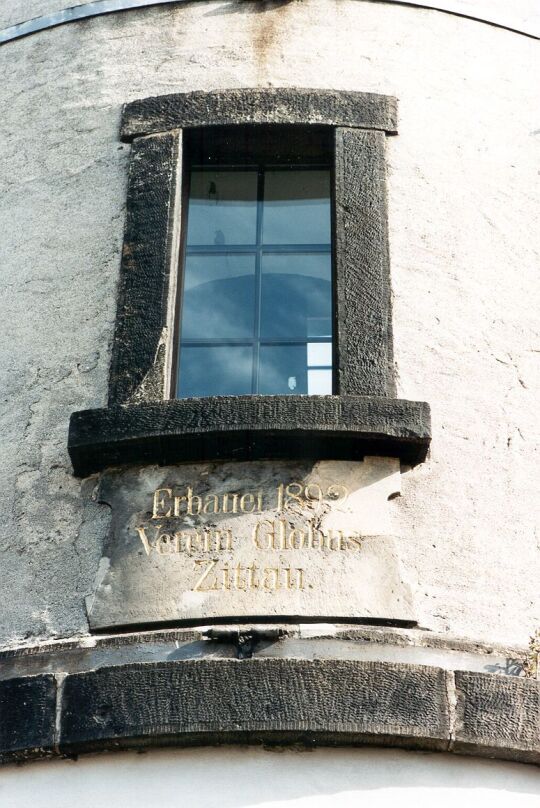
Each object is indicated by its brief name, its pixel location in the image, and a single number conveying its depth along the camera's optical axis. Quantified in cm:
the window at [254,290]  696
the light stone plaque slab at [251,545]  659
